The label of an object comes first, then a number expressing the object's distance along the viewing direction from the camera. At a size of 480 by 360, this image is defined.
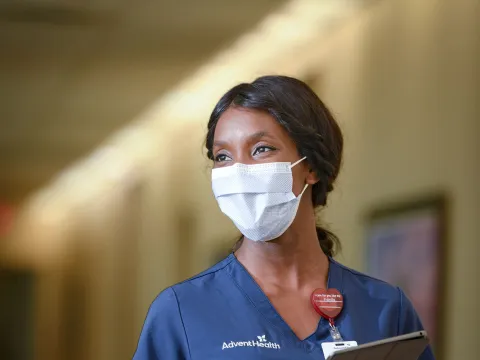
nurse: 2.12
